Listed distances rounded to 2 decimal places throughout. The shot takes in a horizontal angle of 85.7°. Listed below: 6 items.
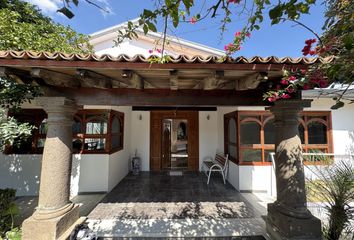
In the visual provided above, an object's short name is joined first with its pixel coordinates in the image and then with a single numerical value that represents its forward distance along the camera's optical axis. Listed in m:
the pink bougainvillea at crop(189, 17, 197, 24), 1.89
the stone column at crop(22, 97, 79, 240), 2.51
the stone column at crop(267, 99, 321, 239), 2.51
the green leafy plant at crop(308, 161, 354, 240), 2.70
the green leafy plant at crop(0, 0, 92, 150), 3.10
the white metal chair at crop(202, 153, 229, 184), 6.43
